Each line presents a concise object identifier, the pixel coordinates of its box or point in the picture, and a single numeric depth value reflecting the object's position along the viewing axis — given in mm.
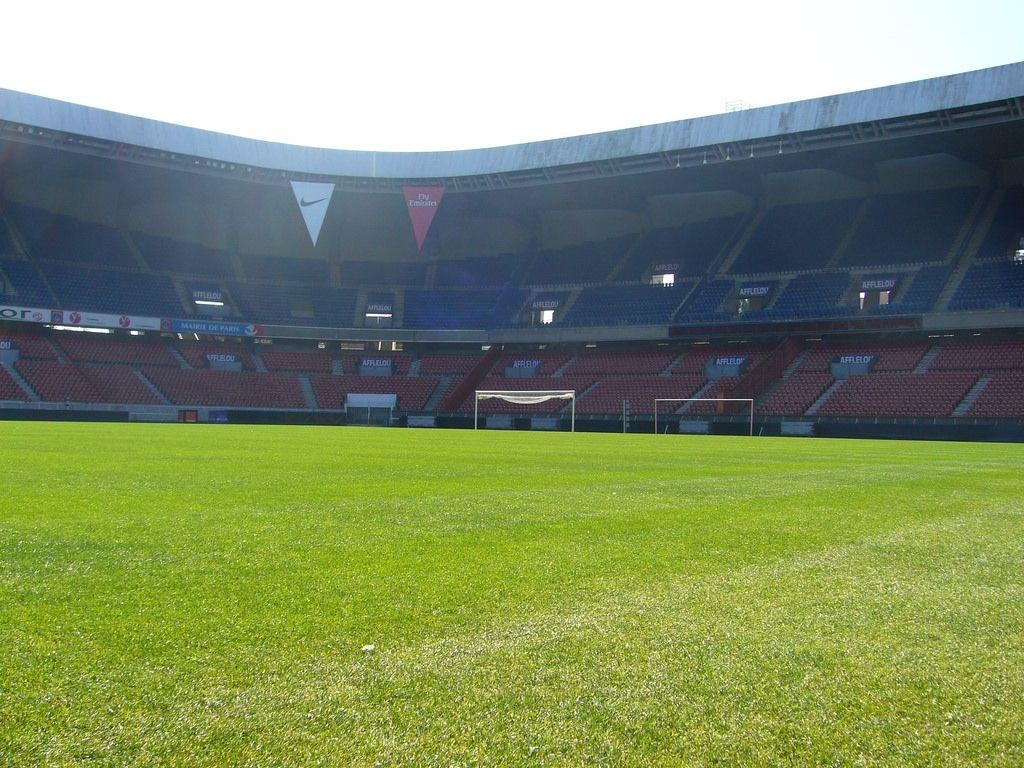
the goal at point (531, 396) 39312
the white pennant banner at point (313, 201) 44531
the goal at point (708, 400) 34188
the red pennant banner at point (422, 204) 45469
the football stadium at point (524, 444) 2020
